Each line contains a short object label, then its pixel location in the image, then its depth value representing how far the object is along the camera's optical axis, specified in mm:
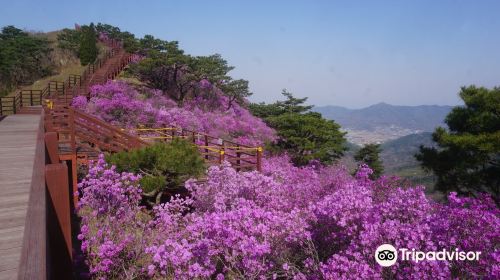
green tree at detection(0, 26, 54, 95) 38219
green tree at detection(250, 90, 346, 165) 25484
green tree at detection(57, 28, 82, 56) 47031
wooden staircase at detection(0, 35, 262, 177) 10898
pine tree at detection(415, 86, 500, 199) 17062
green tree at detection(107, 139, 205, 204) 9675
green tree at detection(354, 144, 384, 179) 41044
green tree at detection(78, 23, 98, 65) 43219
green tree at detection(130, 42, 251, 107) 30891
